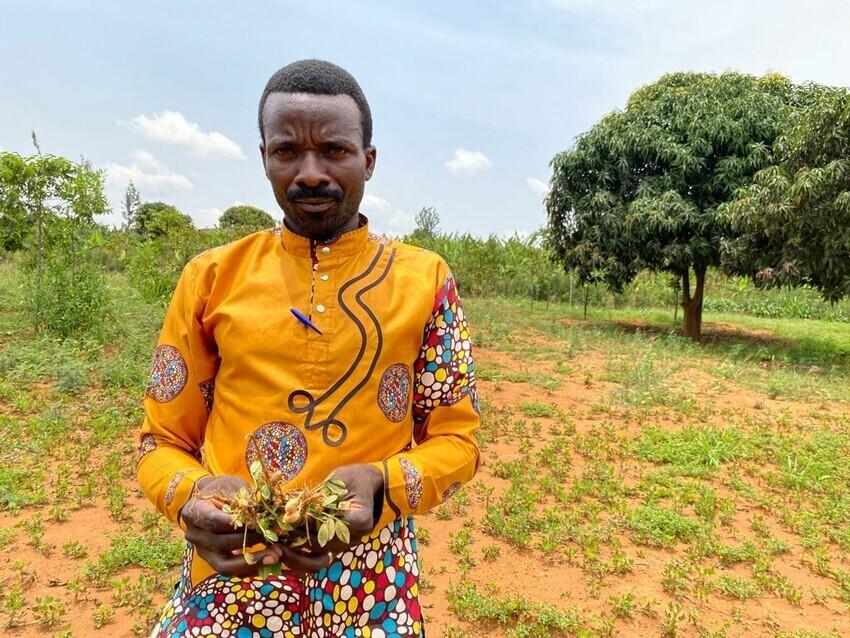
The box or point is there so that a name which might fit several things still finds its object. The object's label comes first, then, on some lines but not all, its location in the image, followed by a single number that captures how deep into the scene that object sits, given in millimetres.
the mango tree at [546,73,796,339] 9312
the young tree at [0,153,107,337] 6828
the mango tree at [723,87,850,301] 7109
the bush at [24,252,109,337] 7160
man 992
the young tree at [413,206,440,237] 25027
